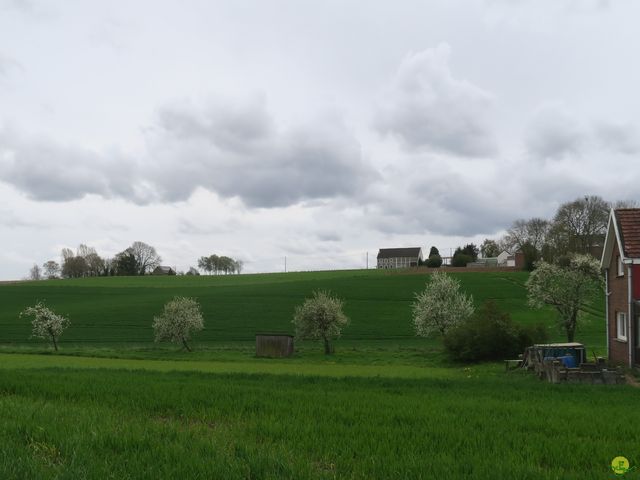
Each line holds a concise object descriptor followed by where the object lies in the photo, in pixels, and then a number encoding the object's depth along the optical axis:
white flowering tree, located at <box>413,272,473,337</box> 43.03
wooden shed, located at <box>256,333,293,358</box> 39.84
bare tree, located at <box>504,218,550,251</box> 109.56
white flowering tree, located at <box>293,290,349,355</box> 43.22
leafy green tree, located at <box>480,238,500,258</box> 165.50
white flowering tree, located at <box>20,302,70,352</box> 46.75
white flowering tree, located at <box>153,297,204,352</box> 44.53
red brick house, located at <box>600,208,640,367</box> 27.55
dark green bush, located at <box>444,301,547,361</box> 34.66
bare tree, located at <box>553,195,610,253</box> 90.12
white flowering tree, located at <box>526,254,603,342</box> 41.84
